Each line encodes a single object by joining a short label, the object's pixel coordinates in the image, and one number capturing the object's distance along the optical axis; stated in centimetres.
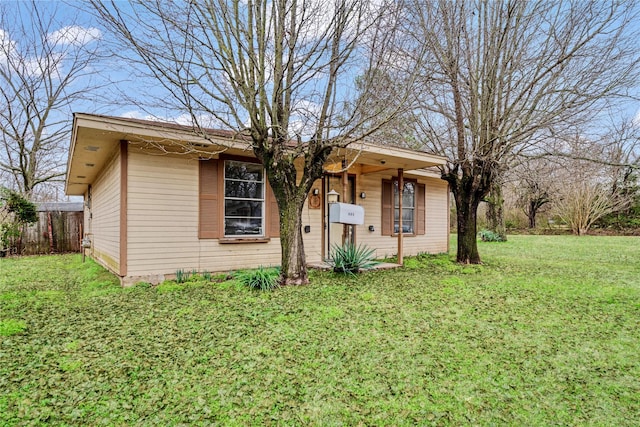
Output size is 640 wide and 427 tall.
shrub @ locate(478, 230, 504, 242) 1487
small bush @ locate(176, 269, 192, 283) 569
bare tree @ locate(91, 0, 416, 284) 453
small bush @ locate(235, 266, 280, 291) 512
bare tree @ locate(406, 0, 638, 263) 615
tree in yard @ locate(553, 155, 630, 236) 1709
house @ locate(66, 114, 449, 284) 536
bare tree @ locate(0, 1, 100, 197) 1218
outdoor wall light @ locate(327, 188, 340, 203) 641
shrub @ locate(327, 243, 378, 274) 636
